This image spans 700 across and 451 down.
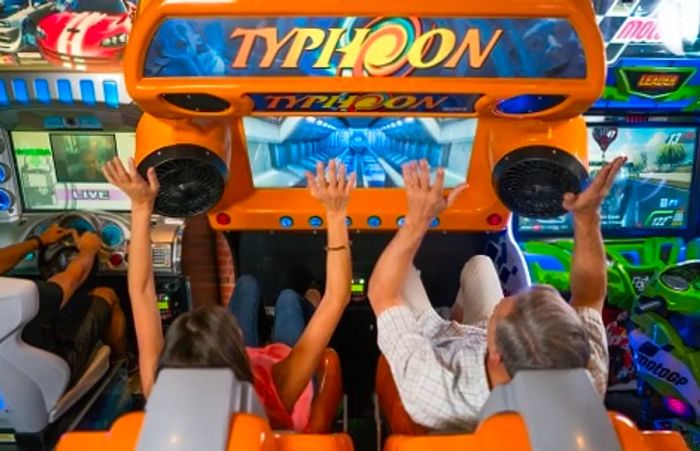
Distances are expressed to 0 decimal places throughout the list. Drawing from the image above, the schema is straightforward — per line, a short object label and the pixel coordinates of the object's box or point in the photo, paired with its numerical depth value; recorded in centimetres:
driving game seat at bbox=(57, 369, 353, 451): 129
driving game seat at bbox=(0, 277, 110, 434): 243
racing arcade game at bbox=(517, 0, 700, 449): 286
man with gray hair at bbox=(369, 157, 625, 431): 149
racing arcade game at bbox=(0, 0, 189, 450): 294
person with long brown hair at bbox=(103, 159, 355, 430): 186
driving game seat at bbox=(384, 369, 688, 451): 127
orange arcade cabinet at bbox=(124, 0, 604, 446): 165
